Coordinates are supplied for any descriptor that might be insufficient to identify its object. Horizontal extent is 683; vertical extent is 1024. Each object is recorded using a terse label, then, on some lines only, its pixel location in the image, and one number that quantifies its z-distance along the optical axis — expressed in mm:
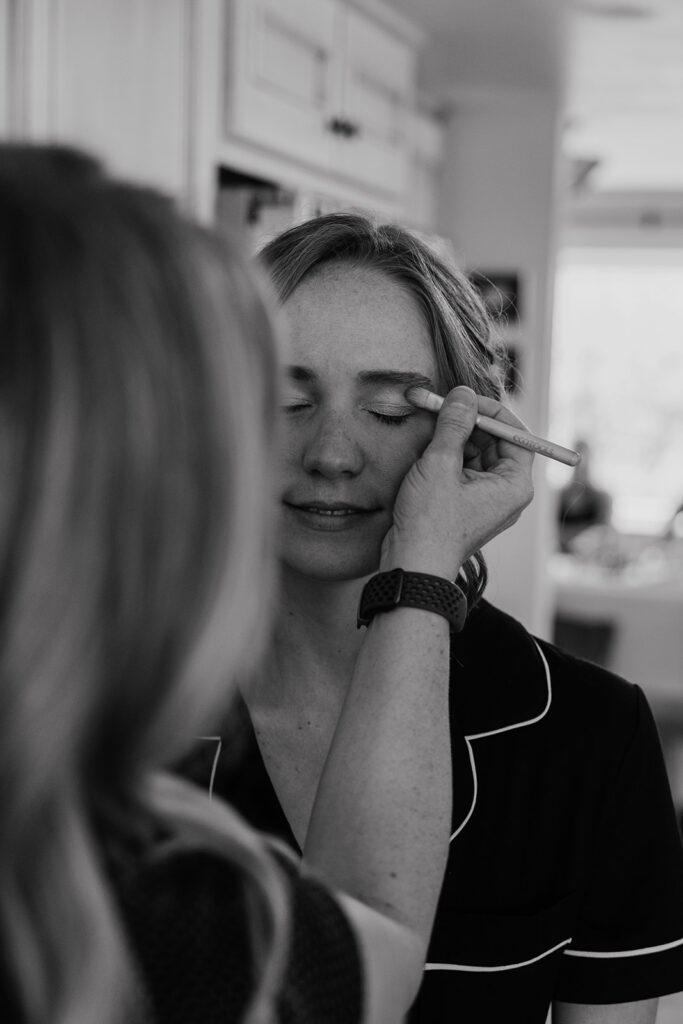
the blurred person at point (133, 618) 505
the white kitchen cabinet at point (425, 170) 3864
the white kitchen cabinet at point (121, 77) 1605
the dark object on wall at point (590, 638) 4578
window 7402
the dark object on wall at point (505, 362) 1254
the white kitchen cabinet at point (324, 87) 2207
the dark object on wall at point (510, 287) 4246
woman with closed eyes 1011
